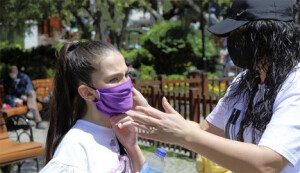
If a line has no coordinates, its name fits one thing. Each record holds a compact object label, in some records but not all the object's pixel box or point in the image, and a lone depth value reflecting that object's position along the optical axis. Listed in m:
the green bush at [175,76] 15.86
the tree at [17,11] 10.50
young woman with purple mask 2.18
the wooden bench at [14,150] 5.63
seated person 10.86
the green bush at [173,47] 17.69
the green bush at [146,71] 16.70
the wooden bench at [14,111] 8.55
